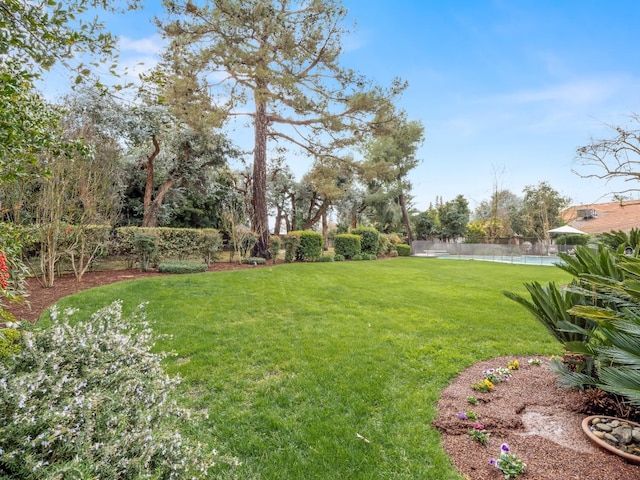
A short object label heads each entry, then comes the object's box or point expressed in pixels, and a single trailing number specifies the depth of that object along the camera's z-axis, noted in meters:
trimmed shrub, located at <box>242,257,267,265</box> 10.66
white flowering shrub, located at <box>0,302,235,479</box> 1.01
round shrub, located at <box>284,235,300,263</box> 12.03
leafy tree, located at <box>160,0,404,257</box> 9.02
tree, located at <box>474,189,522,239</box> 26.58
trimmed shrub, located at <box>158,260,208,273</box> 8.20
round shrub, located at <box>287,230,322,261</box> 12.30
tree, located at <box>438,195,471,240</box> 29.86
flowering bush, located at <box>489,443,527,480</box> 1.68
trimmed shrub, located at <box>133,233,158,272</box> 8.26
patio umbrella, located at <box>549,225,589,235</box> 21.20
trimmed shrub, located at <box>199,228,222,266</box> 9.88
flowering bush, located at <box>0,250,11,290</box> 2.99
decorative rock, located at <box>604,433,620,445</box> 1.89
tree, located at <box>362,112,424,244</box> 21.81
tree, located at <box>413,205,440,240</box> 30.73
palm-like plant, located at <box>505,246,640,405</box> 1.35
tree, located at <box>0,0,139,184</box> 2.03
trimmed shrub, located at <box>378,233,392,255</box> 18.42
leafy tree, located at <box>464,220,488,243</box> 27.26
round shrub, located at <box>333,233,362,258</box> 14.91
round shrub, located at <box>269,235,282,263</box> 11.76
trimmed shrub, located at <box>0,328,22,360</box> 1.47
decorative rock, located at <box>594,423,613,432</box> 2.00
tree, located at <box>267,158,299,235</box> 21.84
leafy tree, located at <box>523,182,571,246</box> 28.58
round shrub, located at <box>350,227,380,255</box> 16.83
